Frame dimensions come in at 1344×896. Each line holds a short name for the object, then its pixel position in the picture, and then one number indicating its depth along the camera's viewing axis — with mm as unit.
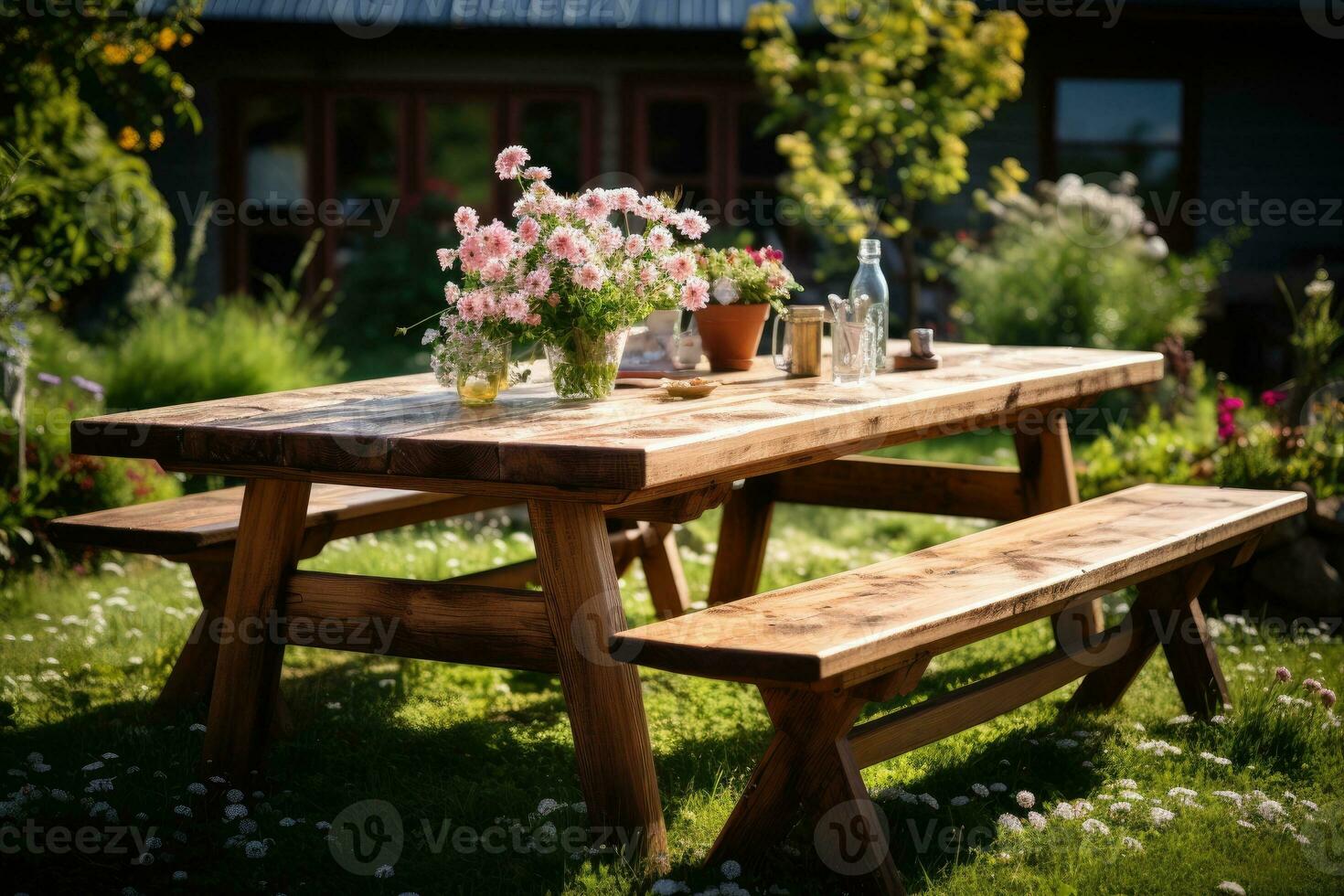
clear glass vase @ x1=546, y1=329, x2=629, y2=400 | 3320
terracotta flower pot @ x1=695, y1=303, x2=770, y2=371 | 3895
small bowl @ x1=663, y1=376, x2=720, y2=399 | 3404
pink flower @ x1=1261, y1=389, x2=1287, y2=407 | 5688
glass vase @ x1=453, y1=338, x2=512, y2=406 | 3215
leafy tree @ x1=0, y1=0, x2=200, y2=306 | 5477
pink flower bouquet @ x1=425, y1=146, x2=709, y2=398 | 3115
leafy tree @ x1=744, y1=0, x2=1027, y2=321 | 8734
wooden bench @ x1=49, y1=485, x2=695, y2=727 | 3586
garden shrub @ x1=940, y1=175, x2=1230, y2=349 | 8375
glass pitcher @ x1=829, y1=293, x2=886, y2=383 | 3684
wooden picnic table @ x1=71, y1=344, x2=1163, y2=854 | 2738
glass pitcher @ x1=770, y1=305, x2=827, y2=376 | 3846
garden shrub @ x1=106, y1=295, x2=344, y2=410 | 6641
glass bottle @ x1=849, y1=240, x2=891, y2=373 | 3771
